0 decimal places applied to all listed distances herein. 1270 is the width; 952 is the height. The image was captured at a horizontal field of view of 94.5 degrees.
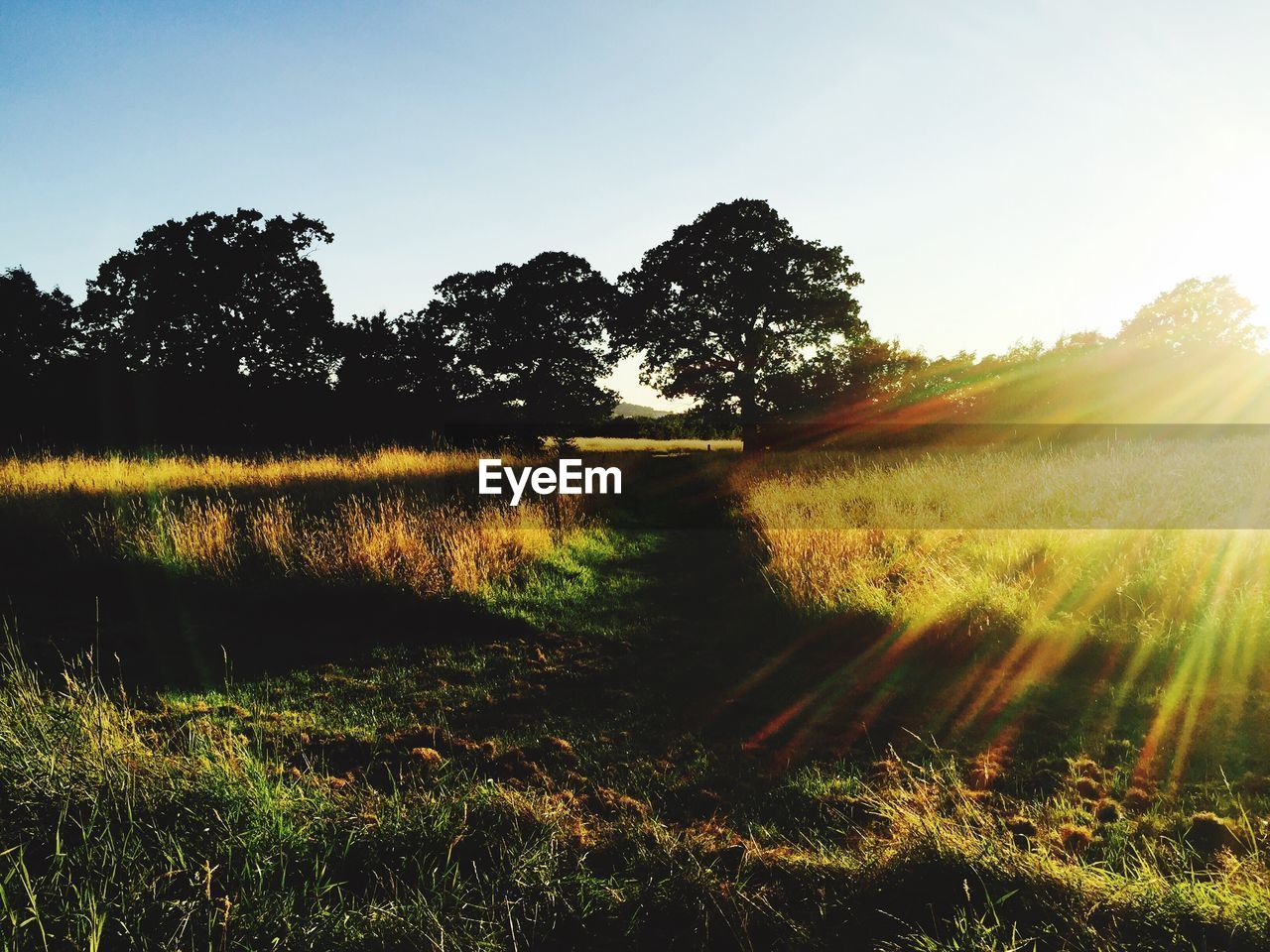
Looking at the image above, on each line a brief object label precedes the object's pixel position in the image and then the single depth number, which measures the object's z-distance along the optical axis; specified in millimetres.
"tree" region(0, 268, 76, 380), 32531
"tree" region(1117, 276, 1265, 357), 40969
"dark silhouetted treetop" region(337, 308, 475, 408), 28406
